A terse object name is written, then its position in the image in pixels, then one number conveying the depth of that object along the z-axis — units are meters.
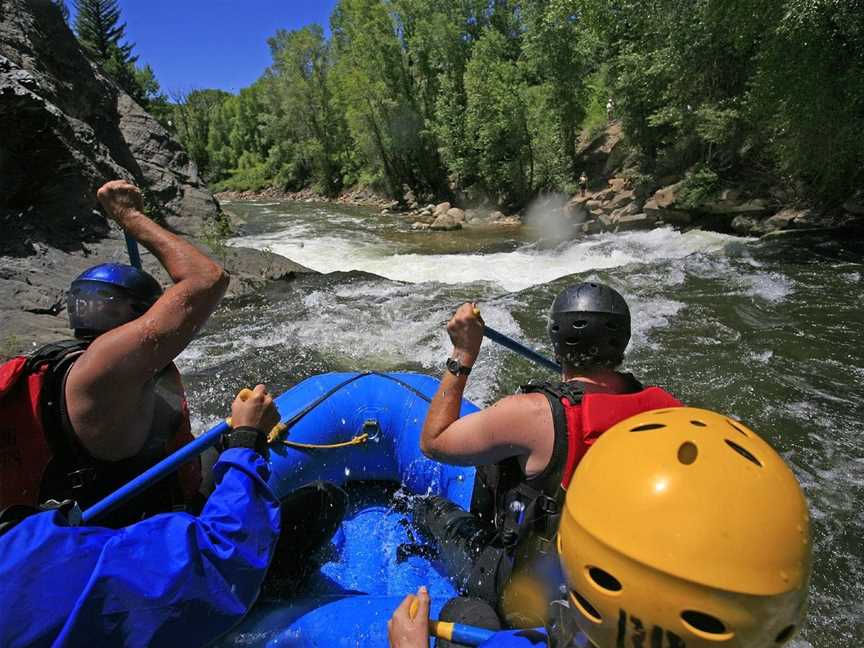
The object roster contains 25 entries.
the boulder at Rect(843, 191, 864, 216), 11.05
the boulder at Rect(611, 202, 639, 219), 16.70
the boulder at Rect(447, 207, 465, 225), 21.38
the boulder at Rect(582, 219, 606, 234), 17.38
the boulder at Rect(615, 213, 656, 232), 15.88
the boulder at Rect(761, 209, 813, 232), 11.87
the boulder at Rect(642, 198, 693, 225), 14.91
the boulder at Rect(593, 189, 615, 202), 18.57
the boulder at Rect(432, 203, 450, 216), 23.34
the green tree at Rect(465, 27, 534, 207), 22.45
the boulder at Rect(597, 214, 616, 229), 17.00
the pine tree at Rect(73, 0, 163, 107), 38.44
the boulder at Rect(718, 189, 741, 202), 13.69
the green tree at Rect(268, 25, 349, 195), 37.22
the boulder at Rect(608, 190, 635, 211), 17.61
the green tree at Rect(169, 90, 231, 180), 63.09
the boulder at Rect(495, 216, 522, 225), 22.08
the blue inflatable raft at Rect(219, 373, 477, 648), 2.83
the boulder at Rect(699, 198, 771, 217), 12.99
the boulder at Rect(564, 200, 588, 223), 19.31
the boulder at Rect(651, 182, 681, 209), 15.32
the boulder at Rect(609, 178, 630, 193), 18.40
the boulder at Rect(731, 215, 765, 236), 12.57
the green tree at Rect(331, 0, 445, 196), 29.23
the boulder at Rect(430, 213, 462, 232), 20.47
